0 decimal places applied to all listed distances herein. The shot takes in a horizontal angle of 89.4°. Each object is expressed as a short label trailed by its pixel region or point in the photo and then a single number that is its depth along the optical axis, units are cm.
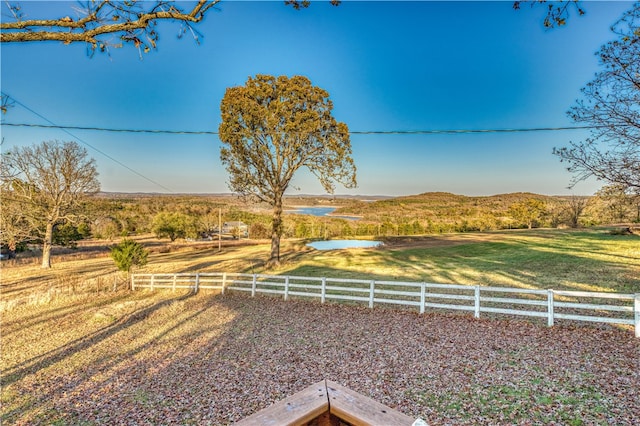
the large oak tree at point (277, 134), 1847
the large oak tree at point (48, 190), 2664
